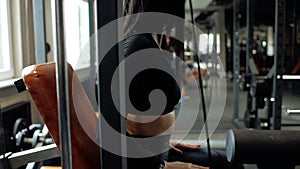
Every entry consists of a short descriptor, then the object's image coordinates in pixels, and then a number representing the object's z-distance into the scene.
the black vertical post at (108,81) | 0.85
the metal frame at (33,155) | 1.29
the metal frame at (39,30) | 2.28
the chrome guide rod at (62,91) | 0.73
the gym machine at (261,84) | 2.54
